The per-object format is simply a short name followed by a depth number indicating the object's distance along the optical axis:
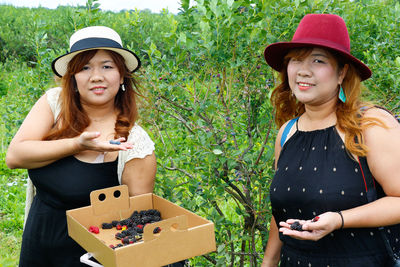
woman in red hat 1.88
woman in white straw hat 2.38
